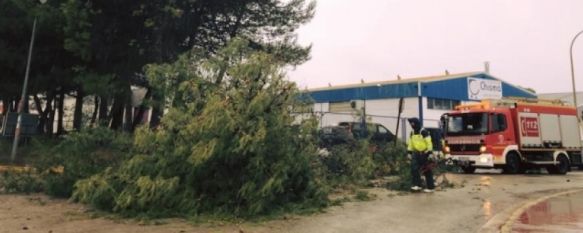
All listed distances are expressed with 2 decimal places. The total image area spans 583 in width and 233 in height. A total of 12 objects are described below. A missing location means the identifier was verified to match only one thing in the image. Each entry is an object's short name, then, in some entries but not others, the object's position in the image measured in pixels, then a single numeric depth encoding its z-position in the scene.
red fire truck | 19.69
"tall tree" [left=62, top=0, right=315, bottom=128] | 19.52
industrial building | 41.31
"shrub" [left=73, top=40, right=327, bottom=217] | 8.94
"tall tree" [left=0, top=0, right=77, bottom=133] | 20.30
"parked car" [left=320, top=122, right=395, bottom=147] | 14.22
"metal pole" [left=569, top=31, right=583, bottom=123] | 32.84
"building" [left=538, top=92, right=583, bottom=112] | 64.86
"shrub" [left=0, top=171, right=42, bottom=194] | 11.76
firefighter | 13.36
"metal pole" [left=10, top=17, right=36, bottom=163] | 17.75
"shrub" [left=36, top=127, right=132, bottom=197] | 10.30
